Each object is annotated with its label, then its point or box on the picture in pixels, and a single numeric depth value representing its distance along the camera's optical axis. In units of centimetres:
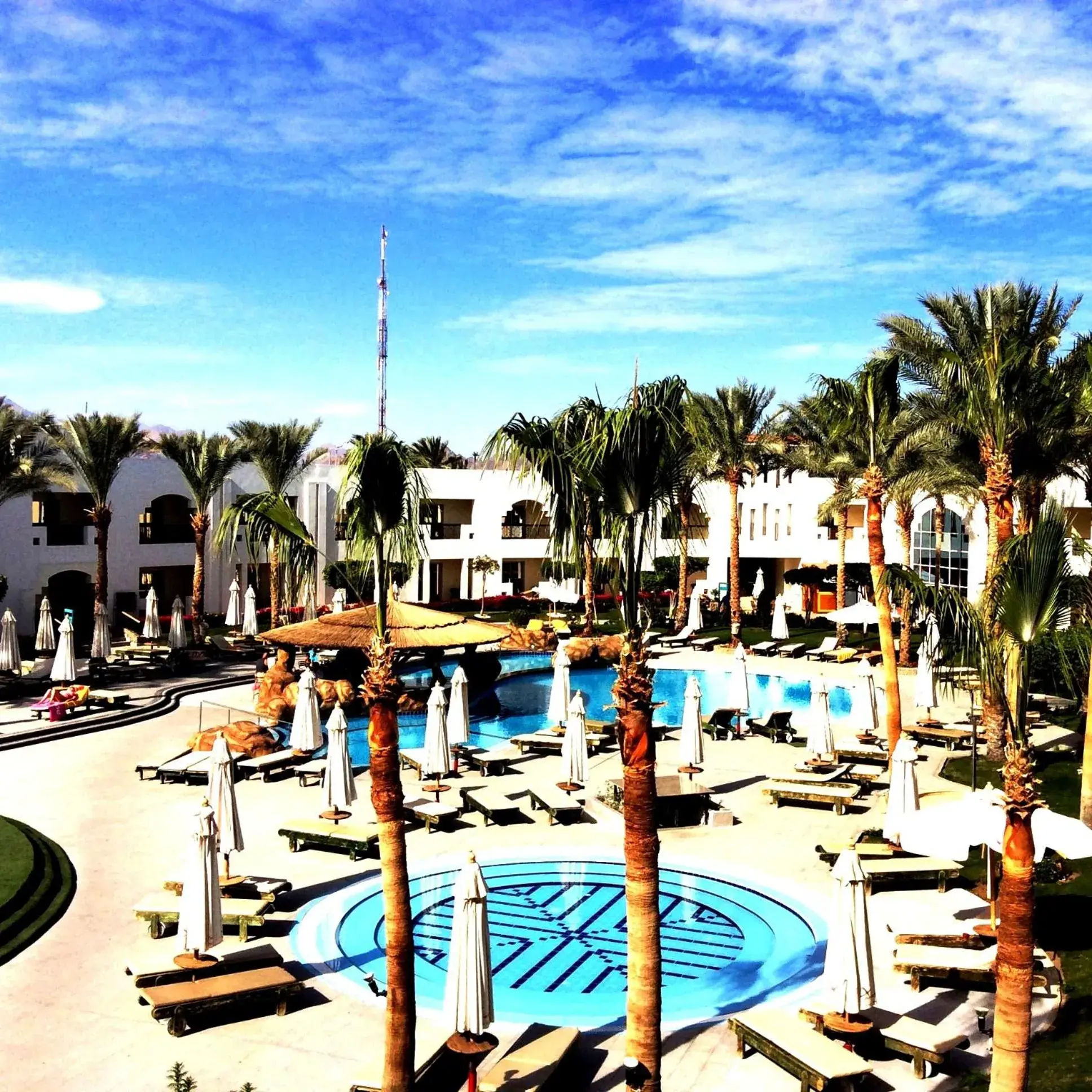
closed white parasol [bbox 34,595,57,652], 3089
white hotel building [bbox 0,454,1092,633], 4025
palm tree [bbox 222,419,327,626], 3925
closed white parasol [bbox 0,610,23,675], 2852
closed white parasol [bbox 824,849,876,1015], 1010
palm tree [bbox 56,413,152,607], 3394
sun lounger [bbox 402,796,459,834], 1738
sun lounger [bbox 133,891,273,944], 1291
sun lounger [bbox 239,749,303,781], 2089
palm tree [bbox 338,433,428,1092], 900
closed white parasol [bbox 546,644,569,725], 2291
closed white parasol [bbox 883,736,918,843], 1469
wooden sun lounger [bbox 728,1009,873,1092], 932
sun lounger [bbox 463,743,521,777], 2125
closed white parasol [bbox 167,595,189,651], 3325
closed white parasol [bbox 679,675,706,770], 1977
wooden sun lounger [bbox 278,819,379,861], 1589
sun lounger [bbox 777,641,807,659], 3750
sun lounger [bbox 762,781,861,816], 1852
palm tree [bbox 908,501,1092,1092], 783
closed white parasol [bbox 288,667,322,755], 2064
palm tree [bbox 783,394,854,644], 3719
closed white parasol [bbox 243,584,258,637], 3791
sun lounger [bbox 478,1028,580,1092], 934
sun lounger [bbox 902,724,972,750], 2339
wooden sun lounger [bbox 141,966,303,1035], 1059
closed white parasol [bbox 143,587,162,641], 3500
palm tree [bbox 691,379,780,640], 3919
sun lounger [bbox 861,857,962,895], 1439
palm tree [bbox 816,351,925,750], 1795
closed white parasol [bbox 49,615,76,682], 2644
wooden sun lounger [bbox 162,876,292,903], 1371
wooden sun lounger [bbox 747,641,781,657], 3794
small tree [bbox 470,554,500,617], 5009
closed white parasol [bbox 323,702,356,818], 1694
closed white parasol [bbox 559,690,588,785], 1875
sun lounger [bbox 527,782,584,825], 1789
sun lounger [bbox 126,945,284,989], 1125
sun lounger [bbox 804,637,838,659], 3694
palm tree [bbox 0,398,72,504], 2958
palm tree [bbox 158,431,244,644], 3769
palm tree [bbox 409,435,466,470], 6531
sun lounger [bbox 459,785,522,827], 1789
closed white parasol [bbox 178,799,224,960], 1137
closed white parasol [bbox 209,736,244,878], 1393
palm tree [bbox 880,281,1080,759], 1712
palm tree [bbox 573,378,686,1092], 854
